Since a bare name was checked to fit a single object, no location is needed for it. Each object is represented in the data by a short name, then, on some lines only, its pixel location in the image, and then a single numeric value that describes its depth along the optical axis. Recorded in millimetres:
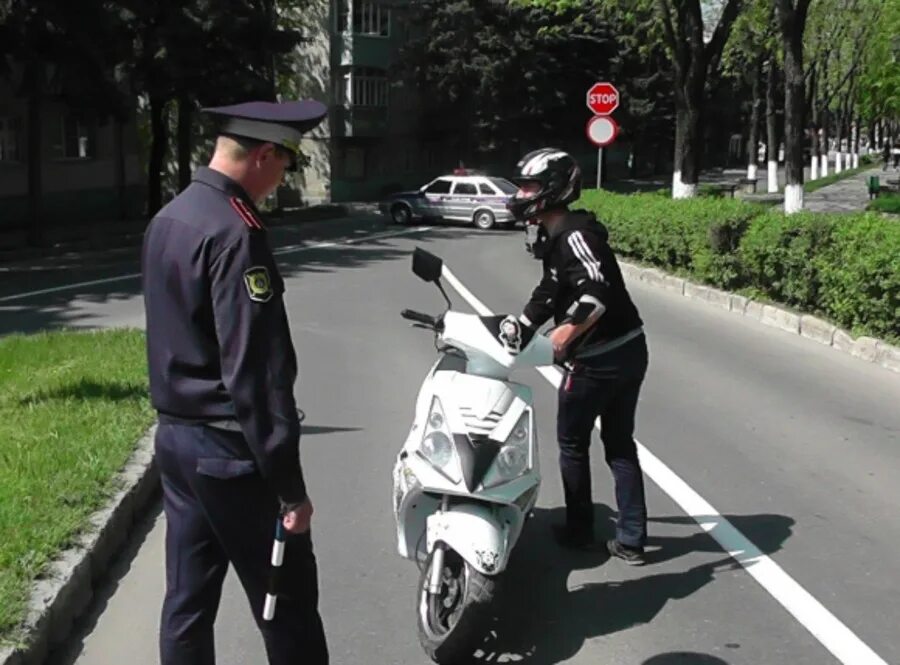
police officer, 3047
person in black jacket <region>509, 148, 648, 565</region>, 4941
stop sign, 24703
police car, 32562
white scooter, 4230
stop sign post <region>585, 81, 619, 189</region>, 22812
